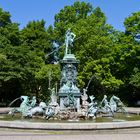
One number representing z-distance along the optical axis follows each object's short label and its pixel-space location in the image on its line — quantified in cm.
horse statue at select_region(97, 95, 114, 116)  1308
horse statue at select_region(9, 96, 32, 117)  1156
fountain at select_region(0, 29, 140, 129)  1125
